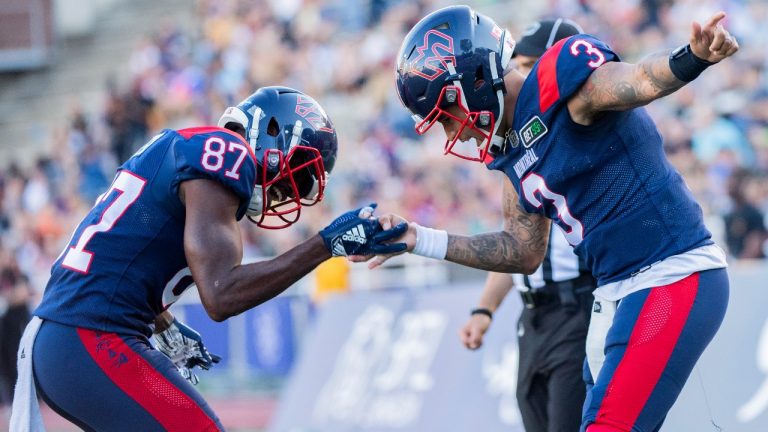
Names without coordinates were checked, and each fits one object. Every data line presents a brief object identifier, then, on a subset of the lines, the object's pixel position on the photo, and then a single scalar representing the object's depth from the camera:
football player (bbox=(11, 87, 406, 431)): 7.77
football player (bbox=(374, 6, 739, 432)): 7.65
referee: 10.08
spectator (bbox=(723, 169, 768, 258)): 18.70
